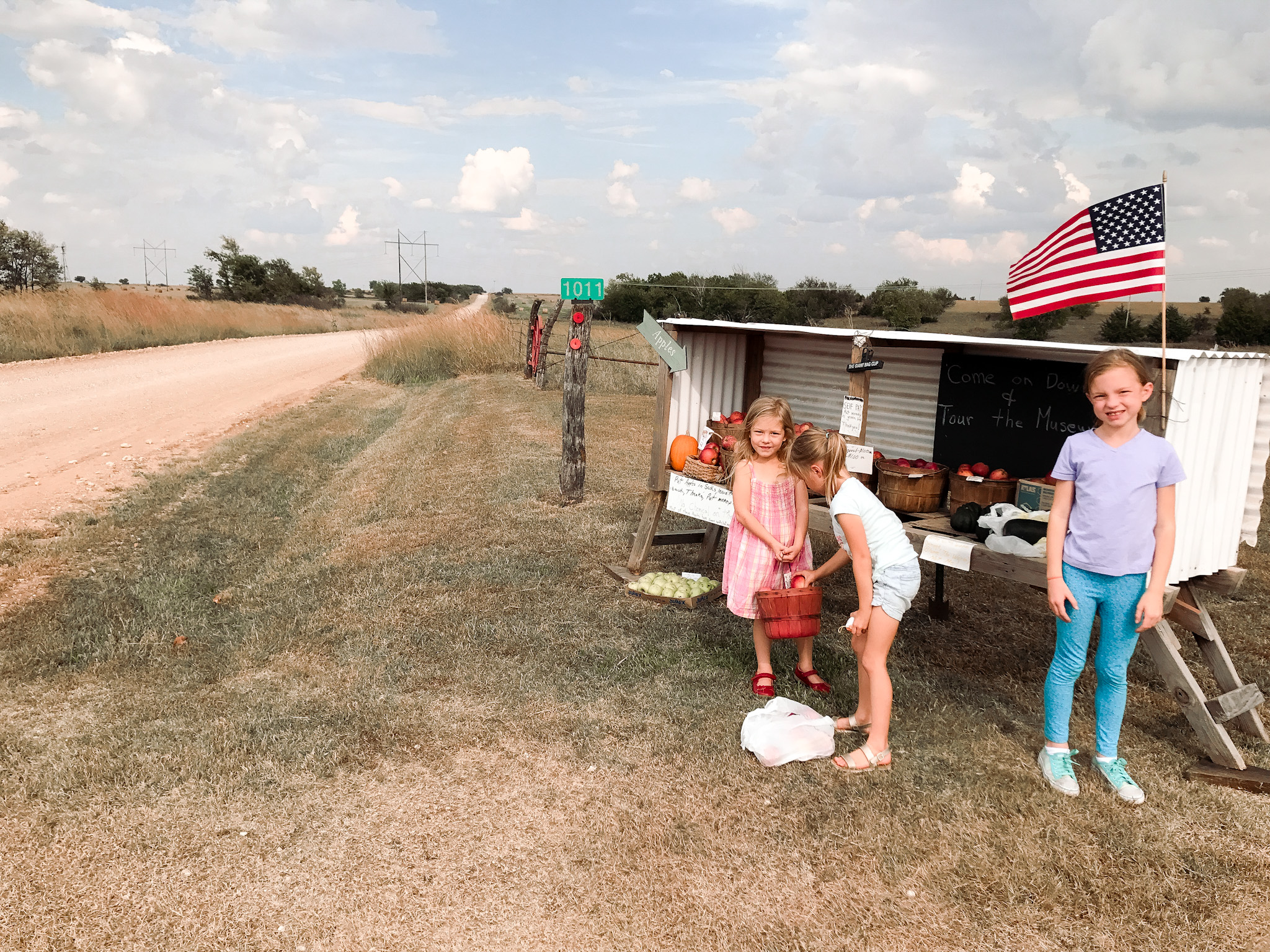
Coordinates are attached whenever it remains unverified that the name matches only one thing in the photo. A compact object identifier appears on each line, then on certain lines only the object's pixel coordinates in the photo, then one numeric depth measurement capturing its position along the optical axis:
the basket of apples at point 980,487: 5.12
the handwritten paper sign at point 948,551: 4.59
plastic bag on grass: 4.29
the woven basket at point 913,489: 5.40
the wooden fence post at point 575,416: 9.34
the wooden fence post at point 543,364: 20.27
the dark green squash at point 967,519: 4.90
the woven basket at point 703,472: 6.18
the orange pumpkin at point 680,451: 6.68
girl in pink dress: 4.98
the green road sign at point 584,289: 8.87
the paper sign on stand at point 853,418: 5.48
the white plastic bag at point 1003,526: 4.43
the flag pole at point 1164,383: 3.96
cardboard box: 4.91
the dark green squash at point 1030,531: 4.56
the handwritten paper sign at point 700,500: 6.02
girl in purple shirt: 3.74
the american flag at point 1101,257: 4.61
